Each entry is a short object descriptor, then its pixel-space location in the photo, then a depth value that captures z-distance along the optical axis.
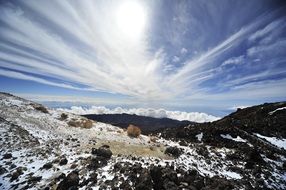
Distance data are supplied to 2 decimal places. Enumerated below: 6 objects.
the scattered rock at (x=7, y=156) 12.40
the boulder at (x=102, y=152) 12.38
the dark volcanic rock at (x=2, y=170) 10.93
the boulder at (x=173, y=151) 14.41
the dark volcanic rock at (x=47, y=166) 11.12
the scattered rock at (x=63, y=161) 11.40
